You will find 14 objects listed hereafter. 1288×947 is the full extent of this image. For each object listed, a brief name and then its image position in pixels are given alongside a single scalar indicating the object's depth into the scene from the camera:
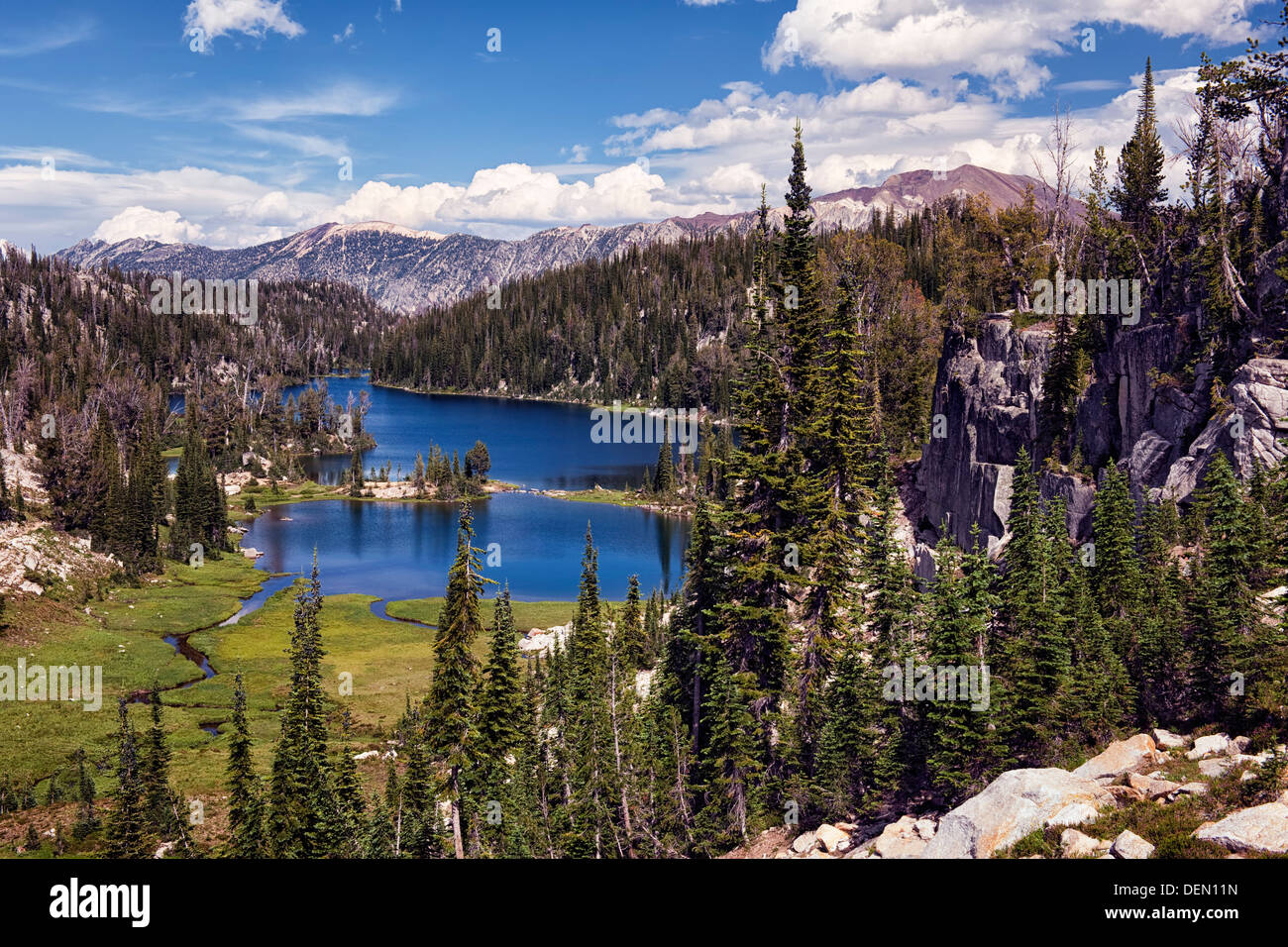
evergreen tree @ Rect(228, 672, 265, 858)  31.22
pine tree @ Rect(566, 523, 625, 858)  33.12
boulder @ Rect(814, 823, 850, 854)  24.03
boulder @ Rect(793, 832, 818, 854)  25.02
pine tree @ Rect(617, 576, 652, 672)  59.66
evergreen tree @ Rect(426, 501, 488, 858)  29.34
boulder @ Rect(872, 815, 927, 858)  19.55
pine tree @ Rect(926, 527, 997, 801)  26.56
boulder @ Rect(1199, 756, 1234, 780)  17.27
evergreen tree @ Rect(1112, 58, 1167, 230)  53.44
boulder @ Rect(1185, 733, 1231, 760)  19.38
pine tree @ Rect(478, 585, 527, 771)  34.88
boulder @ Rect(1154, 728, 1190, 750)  20.95
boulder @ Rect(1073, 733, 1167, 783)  19.55
